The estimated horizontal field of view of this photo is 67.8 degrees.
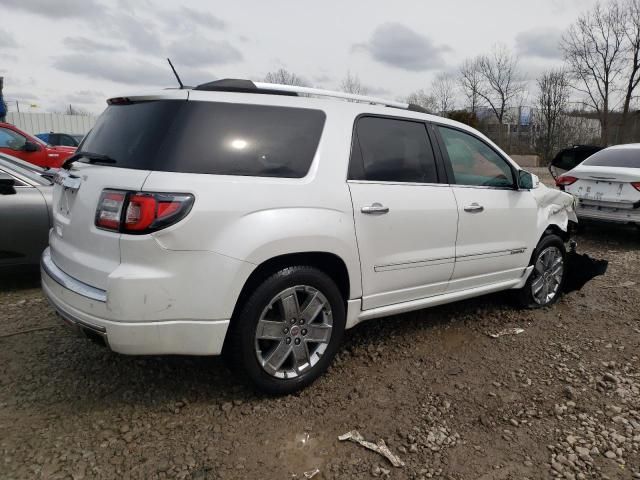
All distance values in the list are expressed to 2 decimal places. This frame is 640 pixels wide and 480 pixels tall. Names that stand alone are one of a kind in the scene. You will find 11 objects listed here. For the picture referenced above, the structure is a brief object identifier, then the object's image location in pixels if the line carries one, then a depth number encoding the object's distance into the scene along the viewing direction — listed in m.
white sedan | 7.11
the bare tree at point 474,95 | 37.66
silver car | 4.45
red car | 8.59
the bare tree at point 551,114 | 30.48
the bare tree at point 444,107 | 36.20
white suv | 2.39
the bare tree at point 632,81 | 27.31
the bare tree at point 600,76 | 28.62
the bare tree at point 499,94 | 36.41
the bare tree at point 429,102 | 36.41
